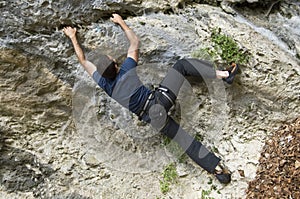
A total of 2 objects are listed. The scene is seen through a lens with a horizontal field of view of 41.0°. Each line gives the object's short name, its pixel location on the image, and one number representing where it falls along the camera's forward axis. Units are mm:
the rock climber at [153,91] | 5082
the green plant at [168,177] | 5582
